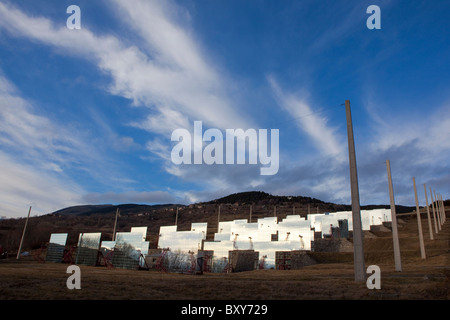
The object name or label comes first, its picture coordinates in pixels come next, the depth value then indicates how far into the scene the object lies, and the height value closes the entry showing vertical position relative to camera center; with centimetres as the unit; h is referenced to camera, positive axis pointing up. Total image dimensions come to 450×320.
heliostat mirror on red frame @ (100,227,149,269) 4191 +55
